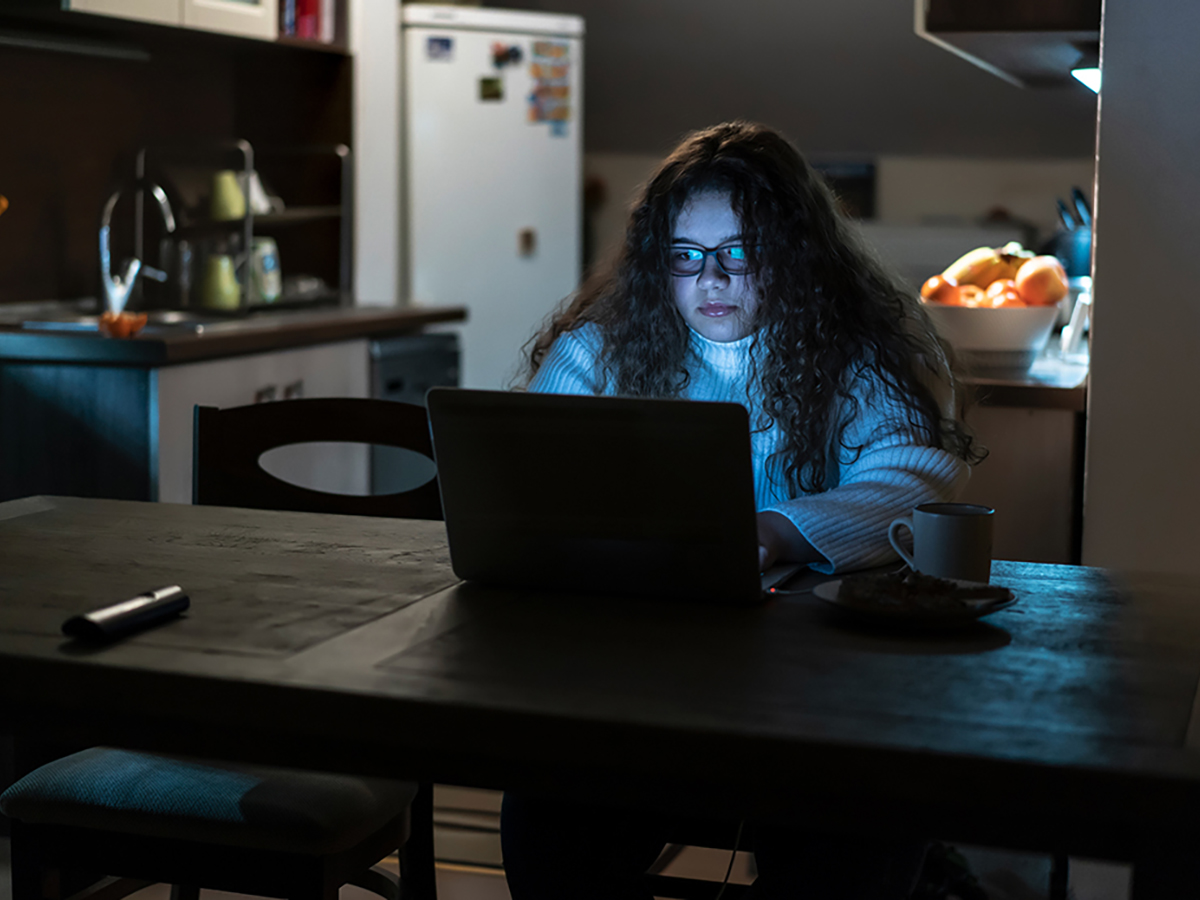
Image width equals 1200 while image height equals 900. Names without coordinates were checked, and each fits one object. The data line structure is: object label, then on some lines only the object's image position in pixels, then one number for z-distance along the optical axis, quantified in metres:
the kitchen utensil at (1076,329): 2.55
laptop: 1.04
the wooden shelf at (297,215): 3.68
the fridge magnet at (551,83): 4.54
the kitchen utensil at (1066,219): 2.90
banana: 2.46
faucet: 3.18
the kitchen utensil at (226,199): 3.55
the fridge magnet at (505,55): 4.45
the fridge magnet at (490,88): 4.45
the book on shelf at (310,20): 3.72
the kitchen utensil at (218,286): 3.47
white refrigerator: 4.41
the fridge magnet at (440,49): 4.37
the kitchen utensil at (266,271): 3.69
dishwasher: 3.68
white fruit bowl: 2.28
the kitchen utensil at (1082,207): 2.81
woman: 1.51
